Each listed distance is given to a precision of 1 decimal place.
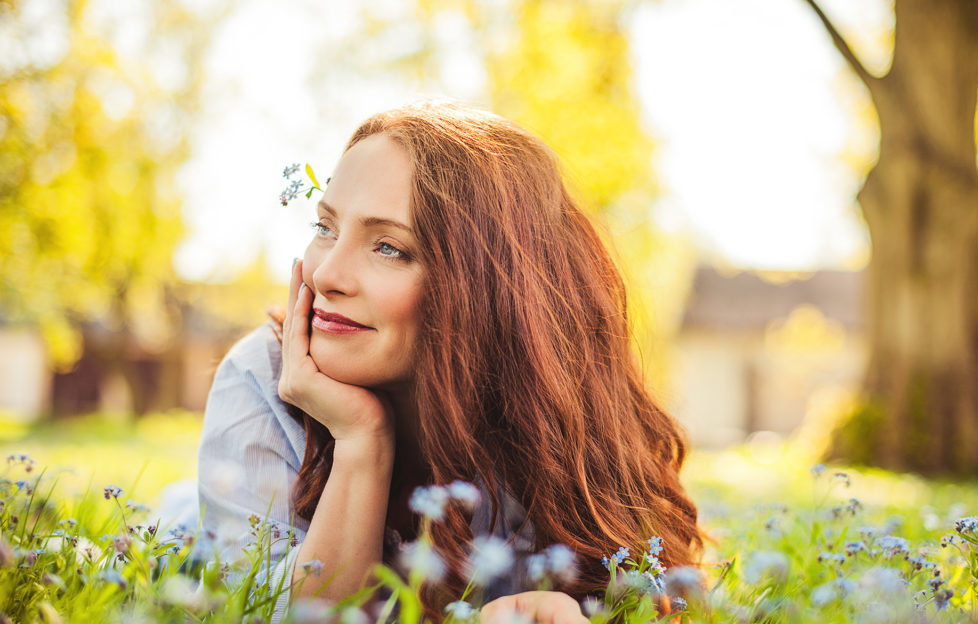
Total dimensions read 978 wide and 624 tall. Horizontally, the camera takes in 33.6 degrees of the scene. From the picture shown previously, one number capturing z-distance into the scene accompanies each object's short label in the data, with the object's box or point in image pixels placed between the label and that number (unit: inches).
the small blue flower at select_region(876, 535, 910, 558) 42.1
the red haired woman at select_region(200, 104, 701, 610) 44.9
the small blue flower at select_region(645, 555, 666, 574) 40.5
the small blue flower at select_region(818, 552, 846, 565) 42.3
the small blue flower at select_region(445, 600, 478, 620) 37.5
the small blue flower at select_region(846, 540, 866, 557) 44.1
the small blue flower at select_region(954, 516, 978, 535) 40.9
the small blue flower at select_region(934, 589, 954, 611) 40.0
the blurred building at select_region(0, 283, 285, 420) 512.5
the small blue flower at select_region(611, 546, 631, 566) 41.5
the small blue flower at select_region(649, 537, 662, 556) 41.1
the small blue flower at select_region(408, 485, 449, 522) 36.4
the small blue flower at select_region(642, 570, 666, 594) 40.1
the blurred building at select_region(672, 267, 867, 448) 663.7
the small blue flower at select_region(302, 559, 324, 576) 40.2
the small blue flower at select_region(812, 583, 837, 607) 36.8
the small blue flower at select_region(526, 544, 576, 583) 37.9
